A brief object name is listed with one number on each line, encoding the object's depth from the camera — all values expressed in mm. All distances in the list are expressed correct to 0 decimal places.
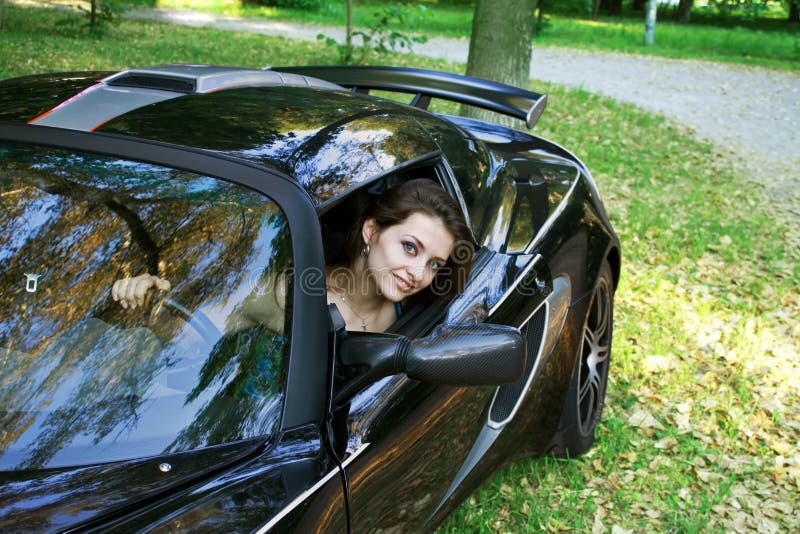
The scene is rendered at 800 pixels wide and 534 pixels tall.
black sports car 1510
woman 2354
